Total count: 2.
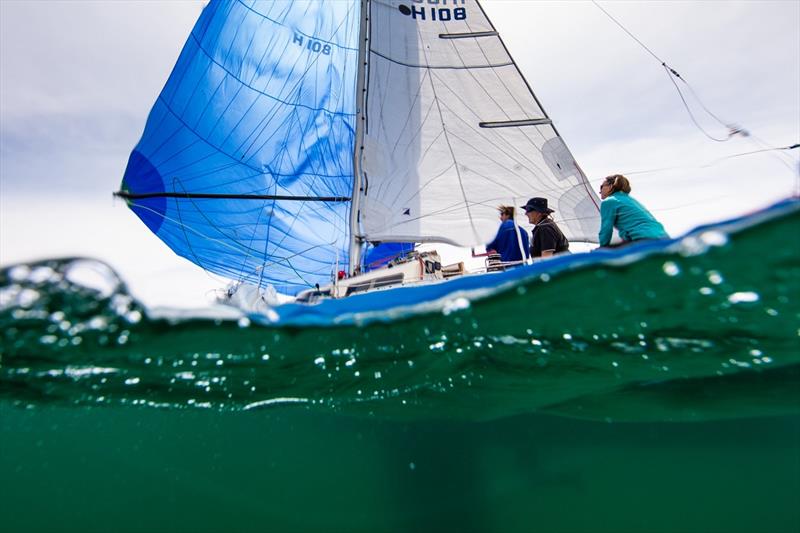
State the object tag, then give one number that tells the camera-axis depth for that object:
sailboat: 6.85
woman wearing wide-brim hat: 4.44
